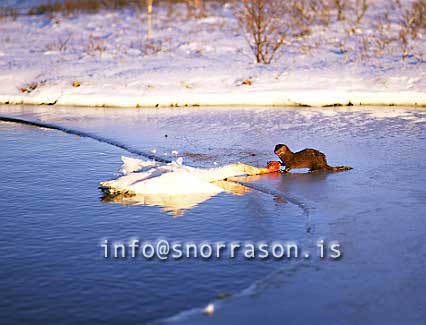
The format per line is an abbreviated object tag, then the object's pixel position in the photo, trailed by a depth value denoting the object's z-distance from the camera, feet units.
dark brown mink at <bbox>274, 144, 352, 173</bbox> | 29.81
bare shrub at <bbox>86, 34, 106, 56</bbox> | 74.28
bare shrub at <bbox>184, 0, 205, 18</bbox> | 99.09
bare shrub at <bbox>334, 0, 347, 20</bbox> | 85.56
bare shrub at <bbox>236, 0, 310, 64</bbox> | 65.00
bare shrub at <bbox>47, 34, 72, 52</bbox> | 77.71
